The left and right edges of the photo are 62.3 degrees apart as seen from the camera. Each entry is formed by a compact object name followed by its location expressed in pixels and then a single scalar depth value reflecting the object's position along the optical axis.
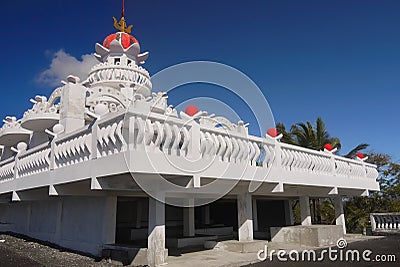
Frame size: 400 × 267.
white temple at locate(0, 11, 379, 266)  6.47
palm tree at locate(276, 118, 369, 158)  21.36
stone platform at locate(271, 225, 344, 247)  10.59
